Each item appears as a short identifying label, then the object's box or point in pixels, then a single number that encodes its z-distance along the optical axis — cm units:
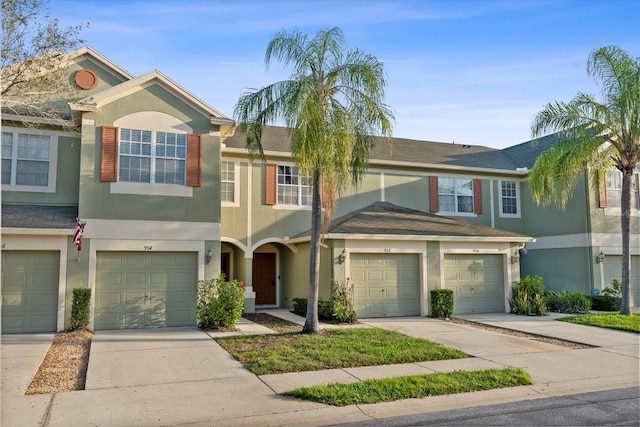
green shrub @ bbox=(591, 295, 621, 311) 1797
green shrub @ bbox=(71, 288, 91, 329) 1309
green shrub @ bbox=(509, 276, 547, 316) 1688
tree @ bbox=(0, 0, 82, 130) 1172
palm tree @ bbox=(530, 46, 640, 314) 1564
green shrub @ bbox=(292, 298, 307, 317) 1693
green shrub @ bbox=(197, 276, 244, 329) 1368
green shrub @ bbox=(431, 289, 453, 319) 1620
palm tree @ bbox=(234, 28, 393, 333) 1230
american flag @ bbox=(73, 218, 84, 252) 1272
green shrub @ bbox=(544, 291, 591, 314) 1759
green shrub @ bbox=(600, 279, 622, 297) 1867
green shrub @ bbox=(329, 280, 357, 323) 1494
